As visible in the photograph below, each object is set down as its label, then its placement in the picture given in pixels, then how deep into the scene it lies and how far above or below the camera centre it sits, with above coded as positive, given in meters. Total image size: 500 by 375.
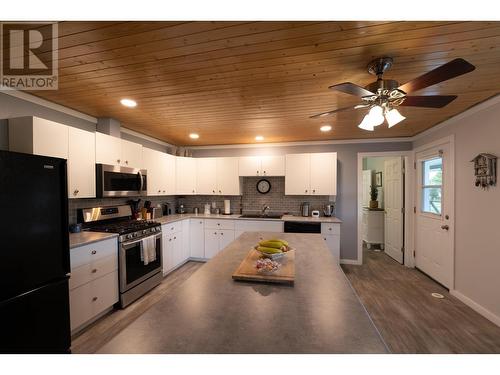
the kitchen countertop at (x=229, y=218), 3.73 -0.57
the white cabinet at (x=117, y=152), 2.68 +0.47
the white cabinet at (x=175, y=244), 3.54 -0.99
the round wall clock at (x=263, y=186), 4.55 +0.01
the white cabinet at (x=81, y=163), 2.32 +0.26
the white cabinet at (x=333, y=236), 3.70 -0.83
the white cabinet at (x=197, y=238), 4.24 -0.99
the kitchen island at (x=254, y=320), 0.75 -0.54
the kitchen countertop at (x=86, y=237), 2.06 -0.52
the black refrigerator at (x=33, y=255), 1.44 -0.49
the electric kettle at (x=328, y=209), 4.14 -0.44
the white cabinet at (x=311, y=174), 3.99 +0.23
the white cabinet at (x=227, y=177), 4.43 +0.19
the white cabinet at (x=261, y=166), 4.25 +0.40
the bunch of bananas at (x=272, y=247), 1.62 -0.46
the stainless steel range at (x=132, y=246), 2.60 -0.76
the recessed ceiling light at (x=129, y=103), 2.37 +0.92
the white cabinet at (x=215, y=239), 4.12 -0.99
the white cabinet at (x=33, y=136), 1.98 +0.47
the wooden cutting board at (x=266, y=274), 1.25 -0.52
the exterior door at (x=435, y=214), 3.03 -0.43
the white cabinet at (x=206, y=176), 4.54 +0.22
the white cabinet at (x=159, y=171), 3.54 +0.27
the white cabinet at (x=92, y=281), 2.05 -0.95
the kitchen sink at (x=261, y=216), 4.16 -0.58
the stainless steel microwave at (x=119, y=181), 2.64 +0.08
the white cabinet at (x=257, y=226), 3.87 -0.70
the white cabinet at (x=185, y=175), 4.36 +0.23
